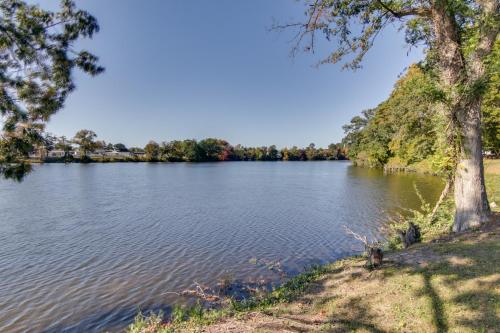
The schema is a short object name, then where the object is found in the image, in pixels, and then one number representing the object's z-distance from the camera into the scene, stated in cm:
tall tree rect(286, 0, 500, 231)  792
